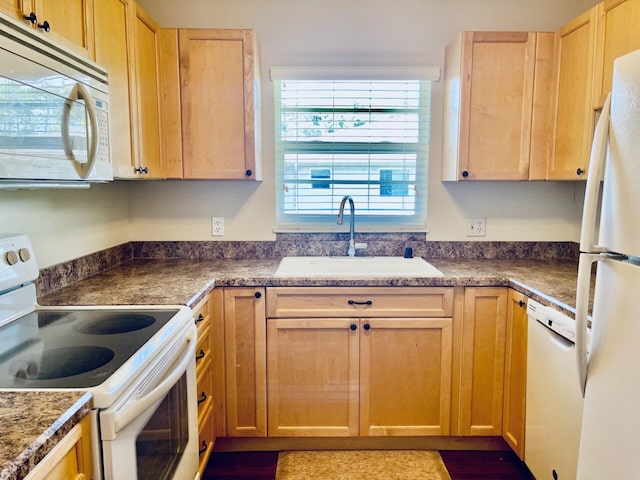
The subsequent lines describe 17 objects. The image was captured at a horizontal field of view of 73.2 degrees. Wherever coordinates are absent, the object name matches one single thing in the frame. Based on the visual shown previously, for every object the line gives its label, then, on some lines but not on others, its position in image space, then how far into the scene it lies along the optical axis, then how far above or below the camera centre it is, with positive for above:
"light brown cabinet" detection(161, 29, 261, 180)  2.14 +0.47
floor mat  1.96 -1.26
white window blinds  2.48 +0.27
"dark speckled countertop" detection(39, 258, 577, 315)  1.64 -0.37
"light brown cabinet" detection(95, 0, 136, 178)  1.61 +0.51
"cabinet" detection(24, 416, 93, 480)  0.76 -0.50
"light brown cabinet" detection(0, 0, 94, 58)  1.13 +0.52
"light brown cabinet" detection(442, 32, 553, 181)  2.16 +0.47
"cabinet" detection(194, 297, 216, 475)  1.77 -0.80
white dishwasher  1.46 -0.72
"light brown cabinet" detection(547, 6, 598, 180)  1.93 +0.46
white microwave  1.02 +0.22
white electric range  0.95 -0.41
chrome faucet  2.33 -0.14
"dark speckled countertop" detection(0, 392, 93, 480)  0.70 -0.42
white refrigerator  1.02 -0.24
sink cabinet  2.01 -0.77
